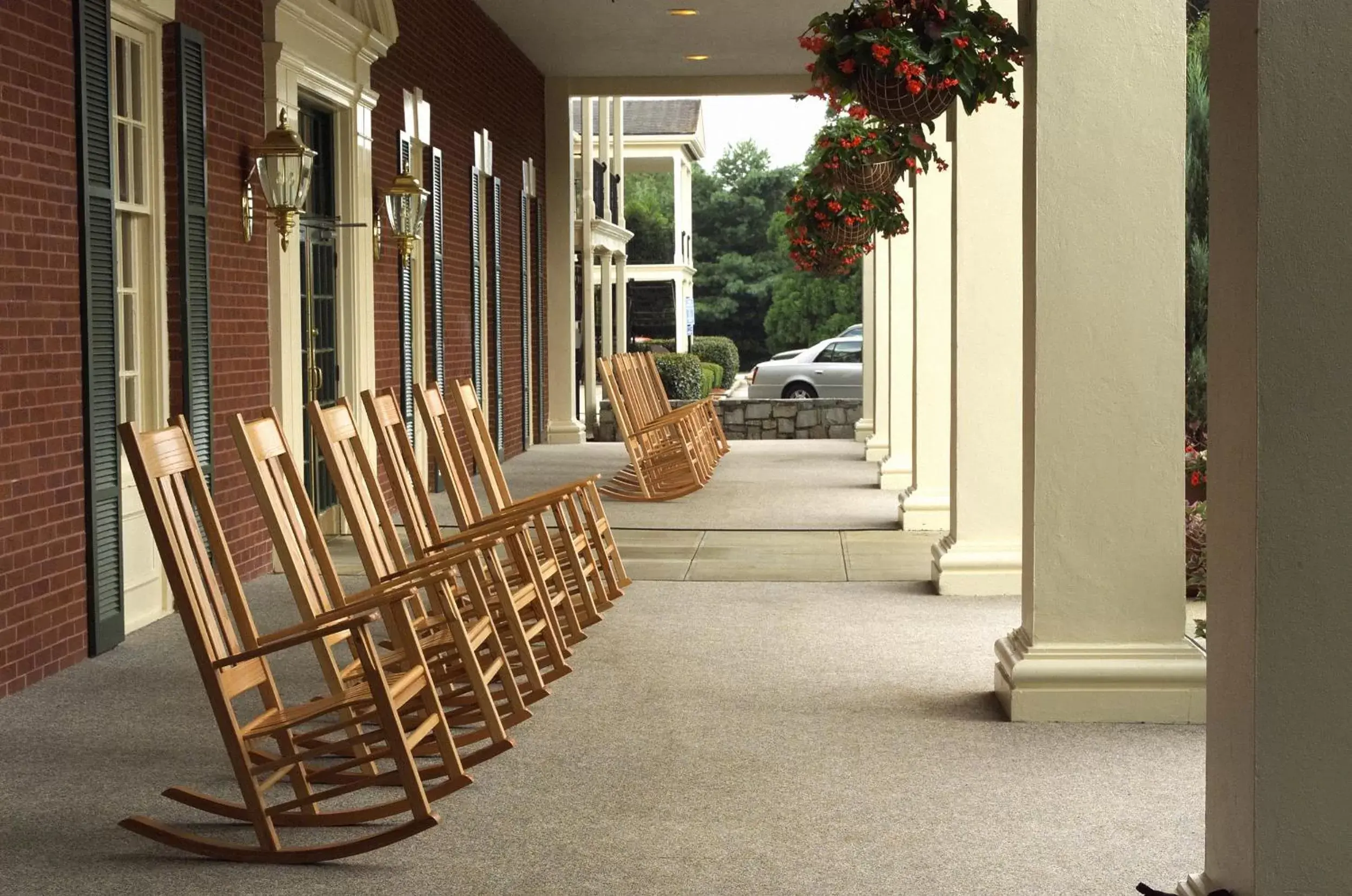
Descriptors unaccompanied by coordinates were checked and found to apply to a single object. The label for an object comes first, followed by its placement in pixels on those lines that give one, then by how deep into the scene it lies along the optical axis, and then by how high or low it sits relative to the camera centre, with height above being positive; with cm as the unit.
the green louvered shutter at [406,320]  1109 +23
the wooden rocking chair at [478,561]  489 -65
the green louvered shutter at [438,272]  1198 +61
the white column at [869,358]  1620 -11
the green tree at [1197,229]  963 +72
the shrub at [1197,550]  761 -99
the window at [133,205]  668 +63
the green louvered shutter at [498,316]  1459 +33
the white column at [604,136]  2248 +314
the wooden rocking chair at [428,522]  552 -63
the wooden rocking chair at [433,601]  421 -70
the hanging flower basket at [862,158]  887 +110
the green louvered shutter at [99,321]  605 +13
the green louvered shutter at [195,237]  707 +53
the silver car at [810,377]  2520 -45
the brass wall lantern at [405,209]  989 +90
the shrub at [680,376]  2431 -40
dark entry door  930 +39
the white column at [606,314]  2225 +51
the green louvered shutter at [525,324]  1633 +28
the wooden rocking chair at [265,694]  366 -83
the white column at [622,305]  2452 +72
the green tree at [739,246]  4722 +323
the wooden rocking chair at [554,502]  632 -62
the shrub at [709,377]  2522 -48
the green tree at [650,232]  4647 +346
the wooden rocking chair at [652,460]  1158 -84
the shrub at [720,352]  3578 -7
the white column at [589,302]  1936 +58
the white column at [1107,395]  496 -15
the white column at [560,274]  1766 +86
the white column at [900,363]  1138 -11
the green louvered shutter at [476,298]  1359 +47
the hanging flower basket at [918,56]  524 +97
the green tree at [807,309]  4375 +109
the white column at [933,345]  923 +1
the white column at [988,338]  696 +4
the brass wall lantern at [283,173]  777 +89
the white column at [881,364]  1398 -15
